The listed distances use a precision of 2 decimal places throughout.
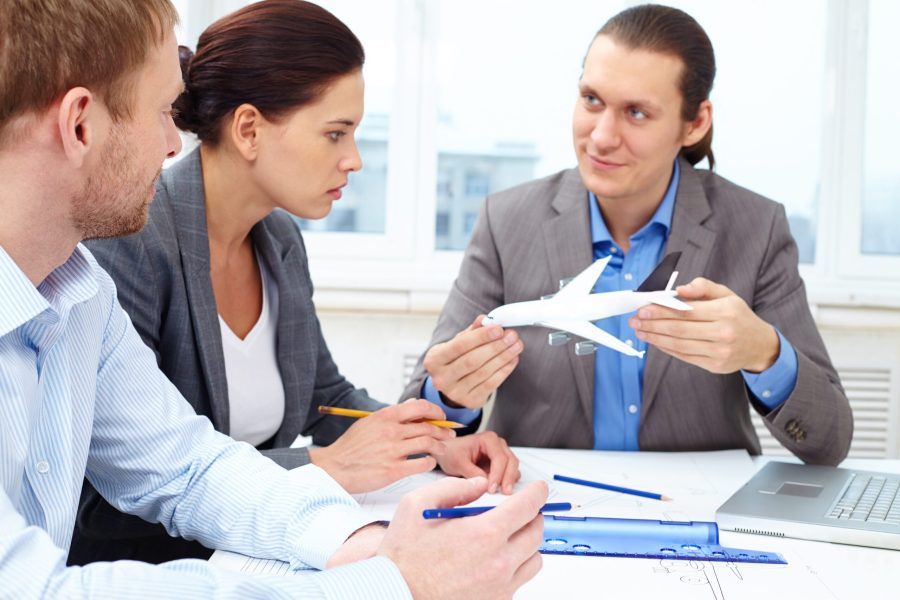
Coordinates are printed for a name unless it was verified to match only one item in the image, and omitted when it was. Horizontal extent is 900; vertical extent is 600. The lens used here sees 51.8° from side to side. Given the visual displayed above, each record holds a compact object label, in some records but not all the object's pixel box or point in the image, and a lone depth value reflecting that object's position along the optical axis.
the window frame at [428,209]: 3.48
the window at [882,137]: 3.58
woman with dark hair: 1.70
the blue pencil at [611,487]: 1.59
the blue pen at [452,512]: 1.04
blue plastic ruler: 1.26
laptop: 1.39
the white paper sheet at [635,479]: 1.54
